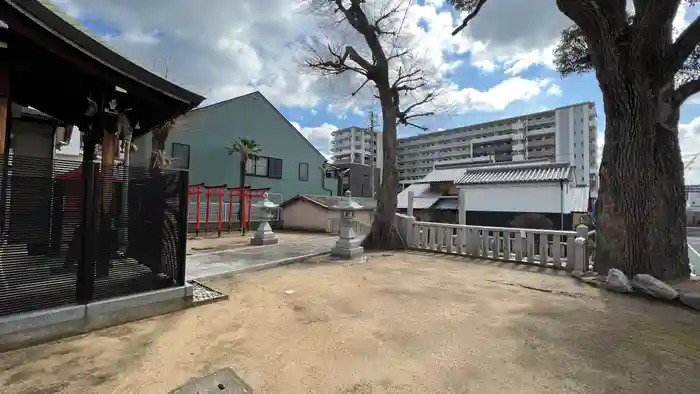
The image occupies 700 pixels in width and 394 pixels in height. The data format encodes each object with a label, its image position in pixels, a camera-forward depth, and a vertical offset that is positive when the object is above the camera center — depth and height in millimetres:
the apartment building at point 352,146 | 59844 +11685
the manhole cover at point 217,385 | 2168 -1288
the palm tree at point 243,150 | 16594 +2791
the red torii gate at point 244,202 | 13148 +42
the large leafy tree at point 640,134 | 4934 +1252
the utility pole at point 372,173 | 24912 +2971
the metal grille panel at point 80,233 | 2779 -340
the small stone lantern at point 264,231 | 9695 -856
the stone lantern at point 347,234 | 7507 -687
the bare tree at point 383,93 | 8742 +3290
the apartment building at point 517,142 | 39094 +10677
